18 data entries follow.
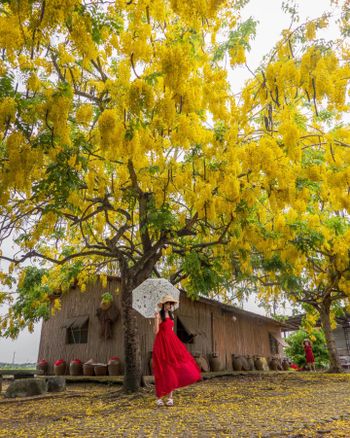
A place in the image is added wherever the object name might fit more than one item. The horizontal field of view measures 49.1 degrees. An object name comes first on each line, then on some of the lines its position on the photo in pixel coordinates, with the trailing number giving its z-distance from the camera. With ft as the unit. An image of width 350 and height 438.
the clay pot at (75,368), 33.94
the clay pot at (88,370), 32.96
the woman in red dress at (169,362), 15.71
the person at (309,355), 47.47
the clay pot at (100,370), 32.27
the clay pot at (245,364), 42.64
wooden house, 34.17
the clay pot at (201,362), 35.39
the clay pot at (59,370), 35.99
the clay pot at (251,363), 43.84
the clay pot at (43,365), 39.17
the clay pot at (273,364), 48.97
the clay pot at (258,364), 45.32
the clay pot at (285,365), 51.76
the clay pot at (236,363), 42.06
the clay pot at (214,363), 37.99
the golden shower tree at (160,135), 13.76
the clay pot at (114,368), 31.45
